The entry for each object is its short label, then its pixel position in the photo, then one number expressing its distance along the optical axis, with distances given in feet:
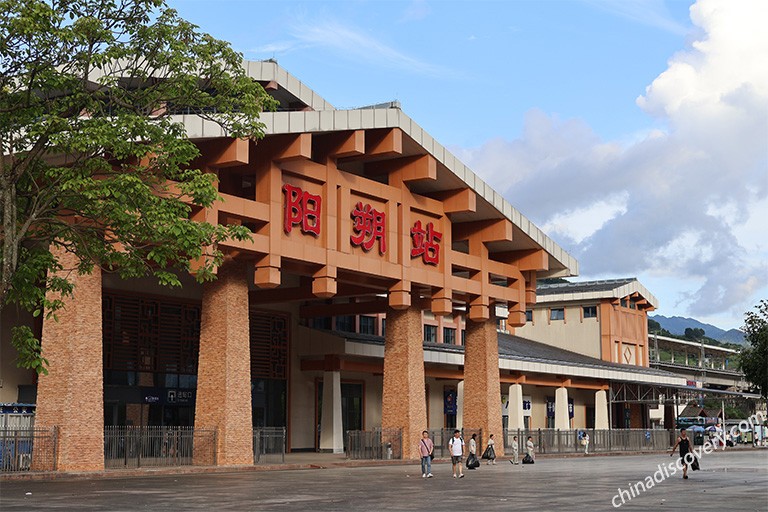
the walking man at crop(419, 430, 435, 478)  114.21
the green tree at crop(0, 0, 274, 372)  74.54
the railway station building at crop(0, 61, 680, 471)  123.65
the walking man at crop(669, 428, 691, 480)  112.57
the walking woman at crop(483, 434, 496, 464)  156.39
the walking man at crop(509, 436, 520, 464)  158.95
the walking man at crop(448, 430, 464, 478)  115.96
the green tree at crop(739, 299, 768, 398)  216.54
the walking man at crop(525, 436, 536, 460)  158.07
